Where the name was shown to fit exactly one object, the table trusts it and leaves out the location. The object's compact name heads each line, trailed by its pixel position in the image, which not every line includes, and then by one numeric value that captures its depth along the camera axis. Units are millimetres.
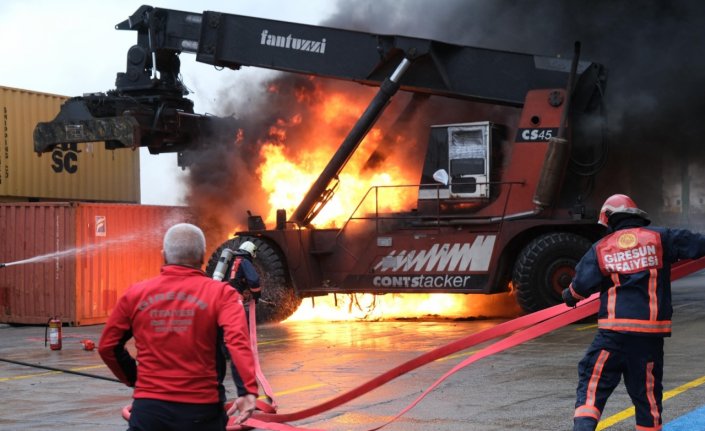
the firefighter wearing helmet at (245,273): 11273
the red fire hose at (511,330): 6648
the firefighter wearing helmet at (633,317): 6391
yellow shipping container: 24266
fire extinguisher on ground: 14789
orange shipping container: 19750
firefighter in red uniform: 4738
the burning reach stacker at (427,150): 16391
